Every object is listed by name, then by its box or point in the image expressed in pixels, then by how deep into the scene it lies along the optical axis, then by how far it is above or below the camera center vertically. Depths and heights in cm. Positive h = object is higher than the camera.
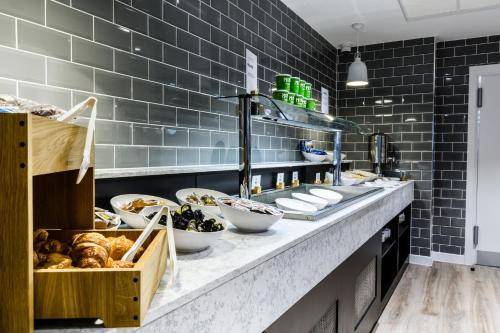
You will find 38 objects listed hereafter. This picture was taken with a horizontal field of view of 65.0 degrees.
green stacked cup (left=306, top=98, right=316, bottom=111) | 280 +38
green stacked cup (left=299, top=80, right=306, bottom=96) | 266 +47
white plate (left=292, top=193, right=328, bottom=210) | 201 -25
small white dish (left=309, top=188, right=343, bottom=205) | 221 -24
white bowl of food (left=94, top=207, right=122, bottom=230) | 109 -19
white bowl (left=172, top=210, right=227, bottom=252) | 107 -23
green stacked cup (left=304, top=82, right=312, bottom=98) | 274 +47
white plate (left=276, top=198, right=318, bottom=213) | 188 -25
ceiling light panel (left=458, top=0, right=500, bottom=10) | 311 +124
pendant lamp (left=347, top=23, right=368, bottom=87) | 353 +75
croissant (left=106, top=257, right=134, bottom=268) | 67 -19
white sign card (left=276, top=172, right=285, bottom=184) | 290 -17
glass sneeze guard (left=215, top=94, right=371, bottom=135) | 180 +21
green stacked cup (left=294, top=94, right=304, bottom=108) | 258 +37
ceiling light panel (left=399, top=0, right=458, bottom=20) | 311 +124
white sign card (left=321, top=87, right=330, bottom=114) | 416 +61
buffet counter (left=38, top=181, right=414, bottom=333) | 80 -32
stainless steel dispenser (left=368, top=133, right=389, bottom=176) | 424 +7
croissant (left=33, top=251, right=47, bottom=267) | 64 -17
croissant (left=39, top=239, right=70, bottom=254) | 71 -17
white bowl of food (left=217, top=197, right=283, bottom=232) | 138 -22
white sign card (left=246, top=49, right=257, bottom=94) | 269 +59
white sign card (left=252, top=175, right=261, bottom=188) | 259 -17
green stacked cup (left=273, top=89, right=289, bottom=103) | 244 +39
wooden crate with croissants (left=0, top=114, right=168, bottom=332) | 52 -18
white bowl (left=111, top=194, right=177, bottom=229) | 124 -19
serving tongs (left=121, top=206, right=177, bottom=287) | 75 -18
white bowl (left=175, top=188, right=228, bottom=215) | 157 -18
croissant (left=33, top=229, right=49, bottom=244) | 73 -15
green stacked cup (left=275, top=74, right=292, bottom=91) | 248 +47
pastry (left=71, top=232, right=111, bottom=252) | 75 -16
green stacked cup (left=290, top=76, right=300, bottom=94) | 259 +47
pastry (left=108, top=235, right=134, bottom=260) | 77 -18
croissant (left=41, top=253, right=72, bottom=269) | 65 -18
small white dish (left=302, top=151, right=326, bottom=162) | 350 -1
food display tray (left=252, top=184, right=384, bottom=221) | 169 -24
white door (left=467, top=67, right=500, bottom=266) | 415 -14
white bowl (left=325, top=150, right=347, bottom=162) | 363 +0
